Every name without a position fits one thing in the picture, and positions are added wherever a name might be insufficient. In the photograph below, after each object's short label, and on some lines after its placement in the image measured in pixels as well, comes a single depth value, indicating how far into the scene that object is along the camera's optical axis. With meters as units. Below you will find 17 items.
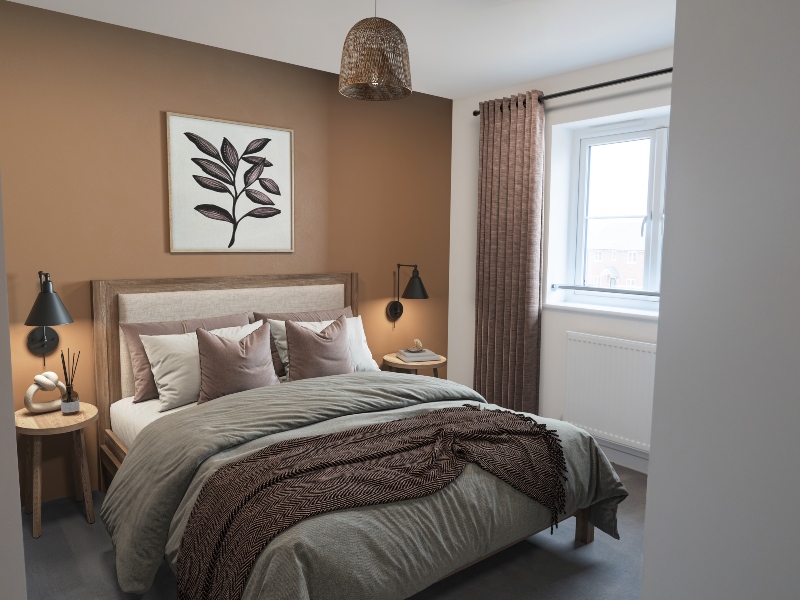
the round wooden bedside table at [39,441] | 2.76
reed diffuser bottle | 2.95
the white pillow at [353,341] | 3.56
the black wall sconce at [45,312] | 2.82
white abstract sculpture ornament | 2.93
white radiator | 3.49
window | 3.66
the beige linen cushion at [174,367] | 3.02
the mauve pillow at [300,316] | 3.51
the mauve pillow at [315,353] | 3.35
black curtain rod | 3.31
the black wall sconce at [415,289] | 4.30
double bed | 1.80
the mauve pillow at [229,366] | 3.01
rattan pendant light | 2.27
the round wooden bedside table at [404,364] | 4.21
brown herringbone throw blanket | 1.87
